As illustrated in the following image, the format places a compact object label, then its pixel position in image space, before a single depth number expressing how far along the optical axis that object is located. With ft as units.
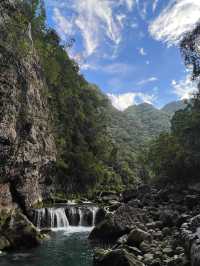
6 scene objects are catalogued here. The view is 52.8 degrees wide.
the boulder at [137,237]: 39.30
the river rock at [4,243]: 43.26
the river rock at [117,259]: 30.79
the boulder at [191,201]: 60.47
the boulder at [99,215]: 66.82
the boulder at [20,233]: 44.87
